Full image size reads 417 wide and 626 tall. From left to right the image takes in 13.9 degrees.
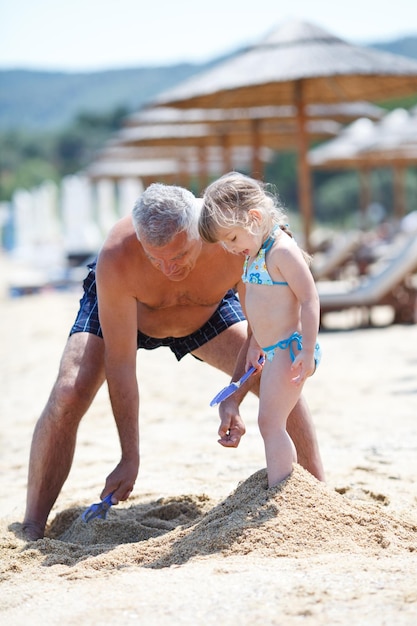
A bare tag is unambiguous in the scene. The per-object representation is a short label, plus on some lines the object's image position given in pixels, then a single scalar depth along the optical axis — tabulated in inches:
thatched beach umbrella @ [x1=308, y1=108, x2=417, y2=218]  1117.6
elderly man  233.4
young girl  213.3
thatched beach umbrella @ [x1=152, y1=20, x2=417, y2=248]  722.4
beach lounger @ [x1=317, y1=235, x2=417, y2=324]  725.8
